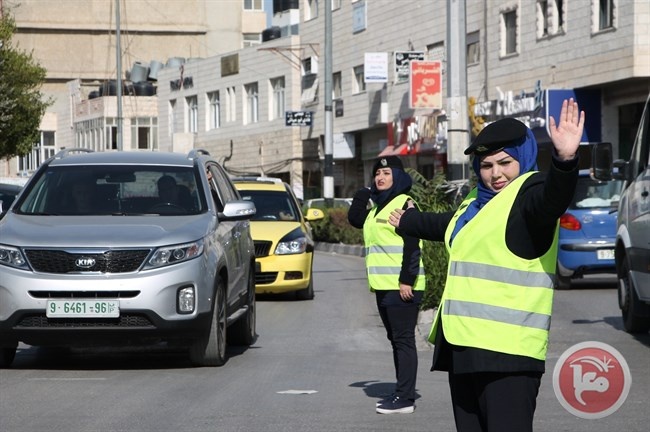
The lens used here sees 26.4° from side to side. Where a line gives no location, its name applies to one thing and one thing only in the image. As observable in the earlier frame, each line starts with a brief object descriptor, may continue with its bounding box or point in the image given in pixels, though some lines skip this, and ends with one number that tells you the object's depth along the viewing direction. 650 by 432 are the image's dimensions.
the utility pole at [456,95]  20.92
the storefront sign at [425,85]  41.78
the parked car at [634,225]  12.76
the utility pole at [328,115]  40.72
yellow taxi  18.39
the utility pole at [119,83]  59.50
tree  41.00
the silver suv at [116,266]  10.60
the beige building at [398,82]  34.25
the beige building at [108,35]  88.94
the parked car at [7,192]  23.19
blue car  19.86
